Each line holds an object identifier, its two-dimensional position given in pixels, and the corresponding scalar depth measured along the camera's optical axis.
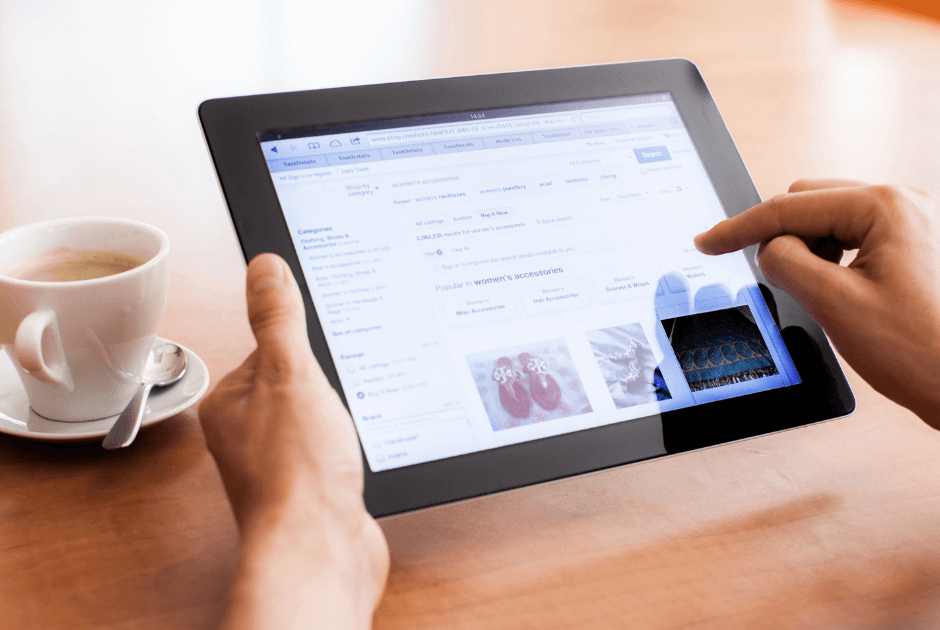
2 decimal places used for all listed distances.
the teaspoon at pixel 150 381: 0.51
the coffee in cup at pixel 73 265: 0.52
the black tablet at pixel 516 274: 0.47
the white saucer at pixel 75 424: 0.51
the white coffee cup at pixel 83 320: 0.48
